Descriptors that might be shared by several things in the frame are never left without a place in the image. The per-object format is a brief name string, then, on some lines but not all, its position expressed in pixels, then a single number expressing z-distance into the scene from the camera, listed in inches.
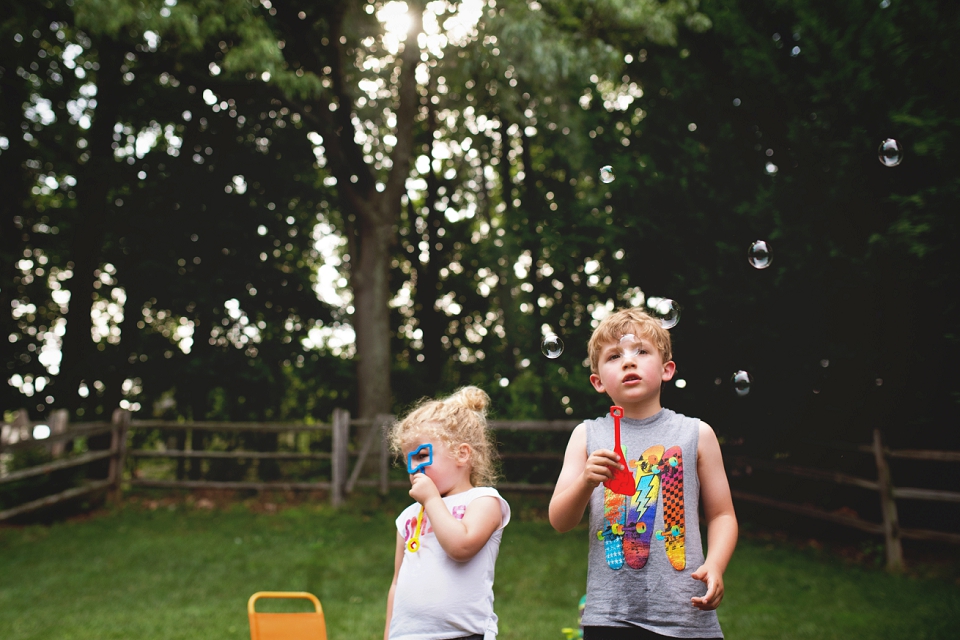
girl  85.0
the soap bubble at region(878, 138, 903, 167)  172.4
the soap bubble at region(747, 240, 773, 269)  162.9
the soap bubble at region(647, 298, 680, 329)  123.5
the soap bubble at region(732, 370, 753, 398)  137.7
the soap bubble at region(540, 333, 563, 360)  136.6
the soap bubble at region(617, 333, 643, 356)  81.4
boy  74.3
